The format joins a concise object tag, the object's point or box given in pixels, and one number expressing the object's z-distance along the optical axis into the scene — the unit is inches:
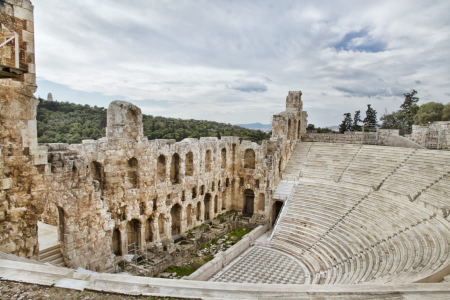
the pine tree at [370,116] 1750.7
